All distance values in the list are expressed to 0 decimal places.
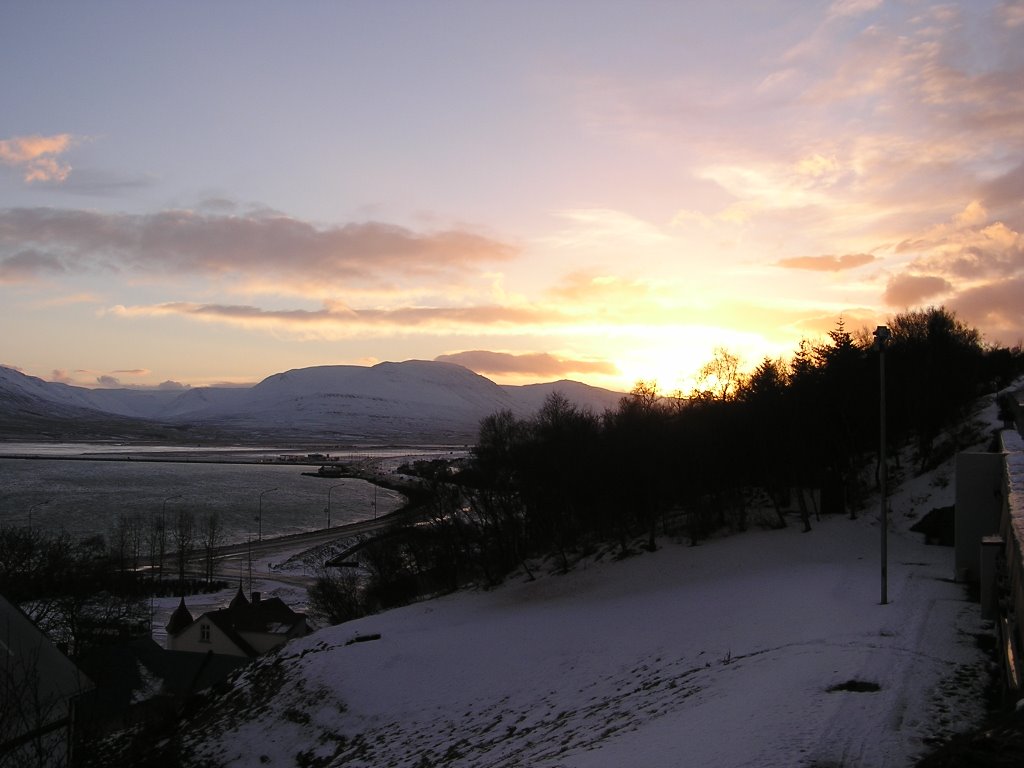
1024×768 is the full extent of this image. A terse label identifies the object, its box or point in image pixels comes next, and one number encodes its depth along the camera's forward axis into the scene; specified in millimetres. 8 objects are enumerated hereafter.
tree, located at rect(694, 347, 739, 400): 47531
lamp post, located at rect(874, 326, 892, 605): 17672
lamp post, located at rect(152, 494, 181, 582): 67700
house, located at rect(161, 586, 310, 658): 38156
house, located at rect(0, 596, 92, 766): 9104
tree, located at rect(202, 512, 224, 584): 63525
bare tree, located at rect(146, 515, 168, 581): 63656
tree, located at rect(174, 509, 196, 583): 62456
